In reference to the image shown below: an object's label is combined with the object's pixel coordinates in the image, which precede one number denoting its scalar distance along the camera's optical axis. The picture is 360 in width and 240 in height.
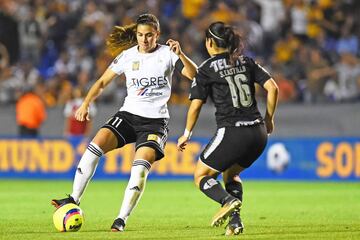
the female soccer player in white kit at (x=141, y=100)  20.25
